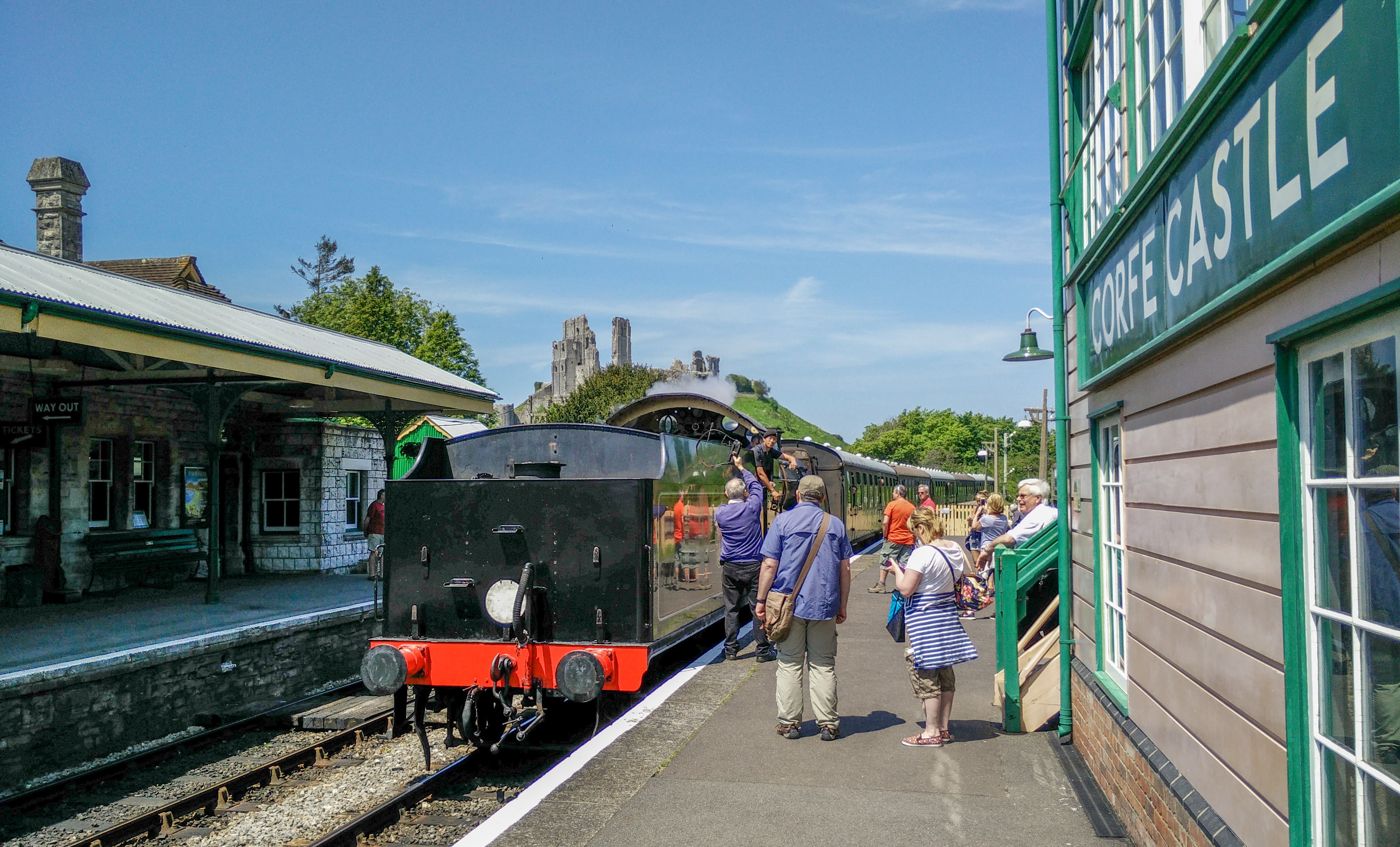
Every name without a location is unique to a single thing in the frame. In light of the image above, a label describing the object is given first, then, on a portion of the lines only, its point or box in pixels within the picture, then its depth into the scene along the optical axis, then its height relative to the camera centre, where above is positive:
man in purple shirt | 8.69 -0.65
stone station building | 10.41 +0.96
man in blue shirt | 6.39 -0.84
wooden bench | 14.20 -1.06
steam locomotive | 6.96 -0.74
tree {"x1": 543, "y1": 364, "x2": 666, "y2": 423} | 55.25 +4.67
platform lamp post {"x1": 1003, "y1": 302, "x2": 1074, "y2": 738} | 6.29 +0.14
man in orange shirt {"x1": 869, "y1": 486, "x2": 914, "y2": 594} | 13.09 -0.77
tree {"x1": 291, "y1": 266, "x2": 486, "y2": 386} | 41.81 +6.52
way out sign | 12.64 +0.90
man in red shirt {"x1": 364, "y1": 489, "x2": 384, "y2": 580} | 14.99 -0.64
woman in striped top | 6.21 -1.04
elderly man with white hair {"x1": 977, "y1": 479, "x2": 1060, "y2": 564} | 7.94 -0.37
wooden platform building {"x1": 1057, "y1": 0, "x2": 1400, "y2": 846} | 2.19 +0.13
